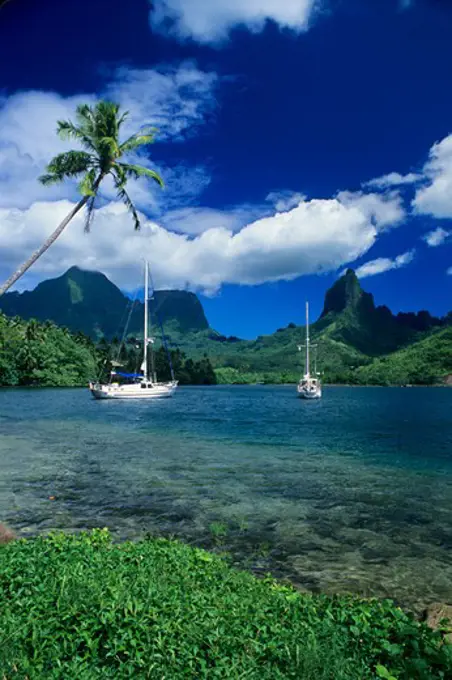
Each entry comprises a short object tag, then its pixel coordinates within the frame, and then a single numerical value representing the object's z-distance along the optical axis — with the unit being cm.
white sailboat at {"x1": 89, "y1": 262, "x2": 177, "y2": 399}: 7362
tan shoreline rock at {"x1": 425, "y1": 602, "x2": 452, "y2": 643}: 581
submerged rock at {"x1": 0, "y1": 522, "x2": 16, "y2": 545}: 782
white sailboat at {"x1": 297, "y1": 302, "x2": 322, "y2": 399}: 8900
